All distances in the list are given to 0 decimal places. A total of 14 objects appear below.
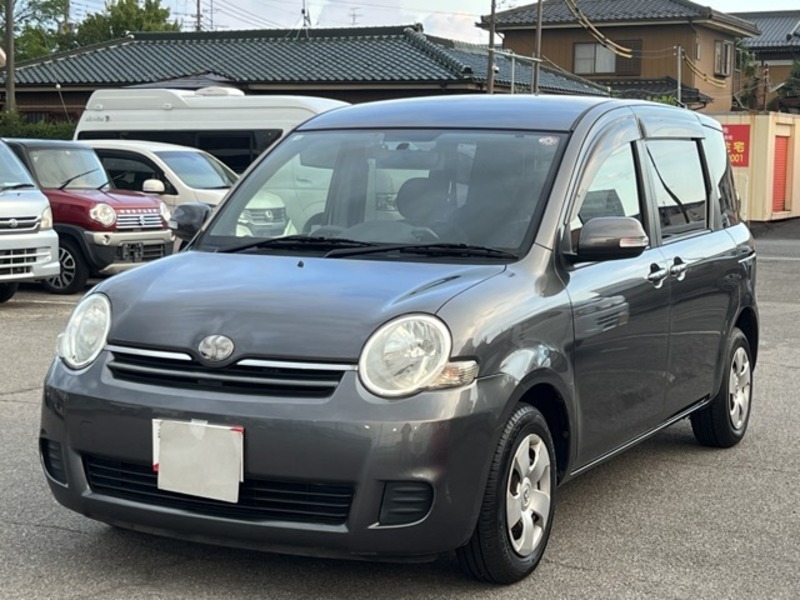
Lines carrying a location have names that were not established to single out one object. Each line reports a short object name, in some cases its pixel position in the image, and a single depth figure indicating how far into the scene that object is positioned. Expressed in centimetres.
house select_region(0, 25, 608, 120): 3000
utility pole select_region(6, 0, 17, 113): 2936
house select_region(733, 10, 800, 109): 5858
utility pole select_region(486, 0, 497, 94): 2861
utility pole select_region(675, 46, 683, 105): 4039
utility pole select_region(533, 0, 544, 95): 3102
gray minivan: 358
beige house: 4594
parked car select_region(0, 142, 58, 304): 1133
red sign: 2659
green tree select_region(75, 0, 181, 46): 5997
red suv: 1315
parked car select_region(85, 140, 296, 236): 1523
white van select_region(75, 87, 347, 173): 1789
